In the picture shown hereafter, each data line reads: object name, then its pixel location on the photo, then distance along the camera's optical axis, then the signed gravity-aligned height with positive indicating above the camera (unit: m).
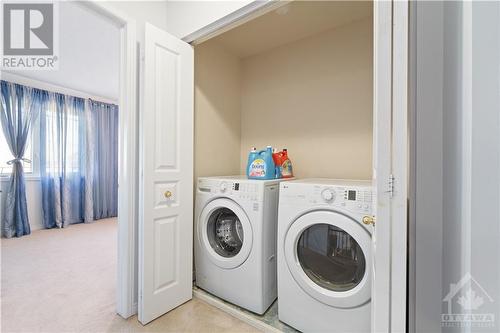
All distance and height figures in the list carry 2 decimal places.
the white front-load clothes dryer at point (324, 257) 1.24 -0.53
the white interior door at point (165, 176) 1.56 -0.07
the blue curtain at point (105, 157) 4.30 +0.15
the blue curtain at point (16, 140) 3.32 +0.37
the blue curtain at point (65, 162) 3.76 +0.06
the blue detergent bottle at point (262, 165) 1.84 +0.01
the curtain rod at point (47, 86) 3.36 +1.23
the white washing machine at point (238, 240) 1.61 -0.55
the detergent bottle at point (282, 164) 1.99 +0.01
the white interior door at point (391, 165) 0.55 +0.00
